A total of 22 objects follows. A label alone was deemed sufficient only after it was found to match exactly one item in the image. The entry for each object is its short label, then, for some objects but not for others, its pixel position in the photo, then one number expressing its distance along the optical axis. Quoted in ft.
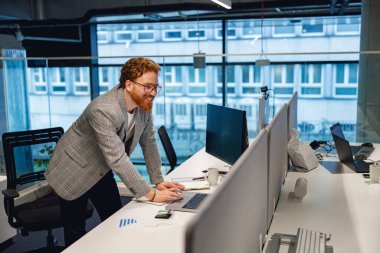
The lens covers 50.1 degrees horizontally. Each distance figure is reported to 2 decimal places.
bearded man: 6.65
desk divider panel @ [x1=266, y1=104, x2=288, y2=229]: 5.67
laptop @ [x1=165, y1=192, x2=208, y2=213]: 6.79
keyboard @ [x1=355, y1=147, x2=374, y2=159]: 10.47
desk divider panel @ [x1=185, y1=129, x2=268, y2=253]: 2.45
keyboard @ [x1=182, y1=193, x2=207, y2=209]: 6.88
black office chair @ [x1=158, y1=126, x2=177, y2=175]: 11.45
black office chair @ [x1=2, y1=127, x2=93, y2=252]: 8.75
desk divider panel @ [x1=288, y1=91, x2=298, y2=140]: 9.12
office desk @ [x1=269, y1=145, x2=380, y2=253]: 5.58
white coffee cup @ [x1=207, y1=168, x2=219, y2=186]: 8.11
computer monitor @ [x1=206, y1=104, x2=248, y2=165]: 7.85
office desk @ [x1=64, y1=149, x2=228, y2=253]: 5.41
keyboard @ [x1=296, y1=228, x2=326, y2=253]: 4.96
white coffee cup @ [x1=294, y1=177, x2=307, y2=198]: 7.28
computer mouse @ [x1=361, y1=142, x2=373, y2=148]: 11.54
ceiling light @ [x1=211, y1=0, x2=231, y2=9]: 11.62
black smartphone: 6.43
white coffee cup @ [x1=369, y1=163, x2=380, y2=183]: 8.17
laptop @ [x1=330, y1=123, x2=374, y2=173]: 9.18
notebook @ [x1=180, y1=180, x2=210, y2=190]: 7.98
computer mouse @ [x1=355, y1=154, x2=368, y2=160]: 10.15
